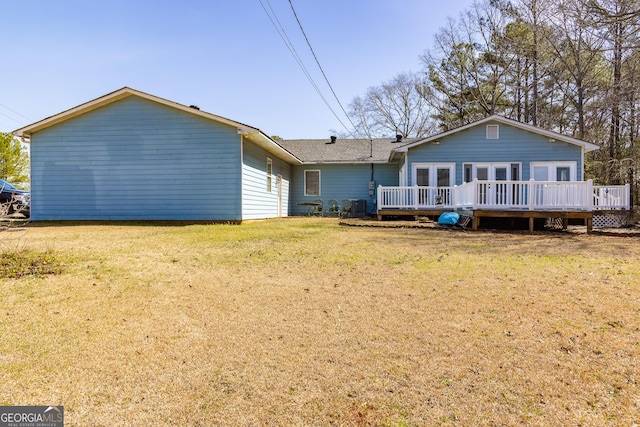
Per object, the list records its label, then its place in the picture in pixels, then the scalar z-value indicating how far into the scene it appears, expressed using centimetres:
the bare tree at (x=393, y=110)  3023
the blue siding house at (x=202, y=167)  1106
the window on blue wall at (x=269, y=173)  1433
